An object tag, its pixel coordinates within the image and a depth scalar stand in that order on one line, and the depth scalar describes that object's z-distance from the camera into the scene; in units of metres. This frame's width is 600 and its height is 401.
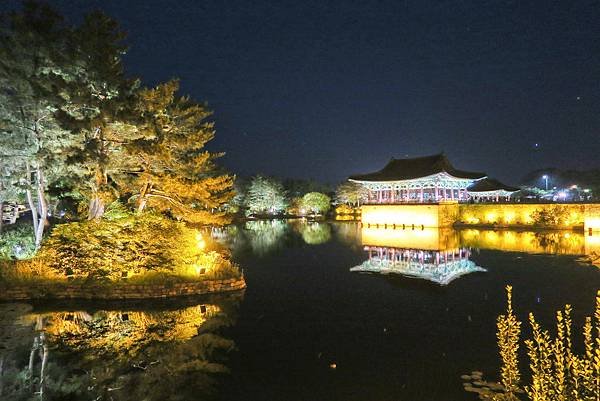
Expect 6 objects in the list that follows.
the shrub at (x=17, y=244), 13.66
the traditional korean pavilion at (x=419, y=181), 40.28
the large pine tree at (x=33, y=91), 12.52
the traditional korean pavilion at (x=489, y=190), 47.66
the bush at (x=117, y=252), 12.36
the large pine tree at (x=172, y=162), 13.93
